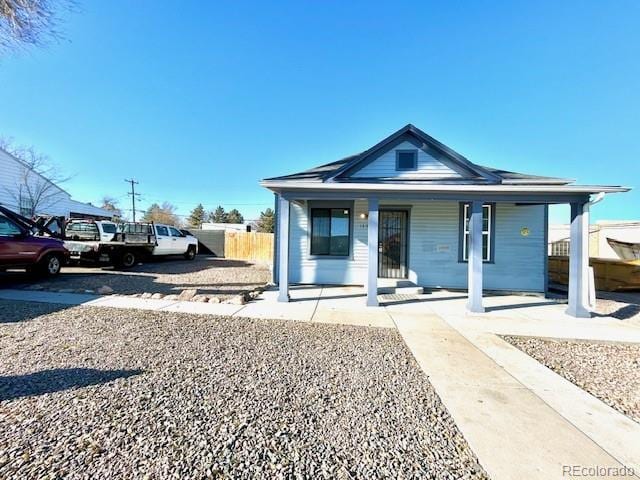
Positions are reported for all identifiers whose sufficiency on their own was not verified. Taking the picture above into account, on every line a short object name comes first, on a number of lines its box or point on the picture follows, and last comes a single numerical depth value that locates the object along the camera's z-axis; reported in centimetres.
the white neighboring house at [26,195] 1761
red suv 757
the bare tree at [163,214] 4525
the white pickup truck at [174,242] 1498
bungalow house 883
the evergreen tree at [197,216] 5580
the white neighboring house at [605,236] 1647
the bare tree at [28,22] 654
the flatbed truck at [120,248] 1066
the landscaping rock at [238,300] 684
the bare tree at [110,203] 4637
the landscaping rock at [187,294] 710
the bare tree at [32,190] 1841
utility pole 4245
